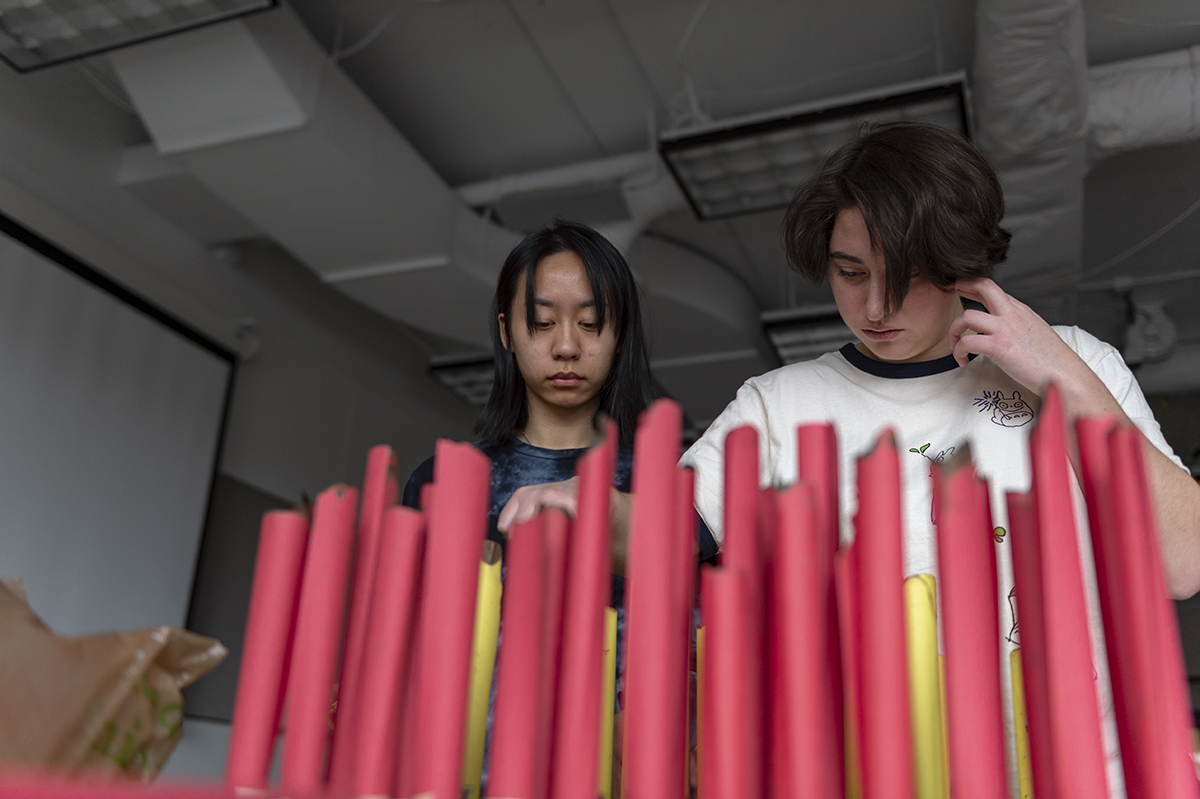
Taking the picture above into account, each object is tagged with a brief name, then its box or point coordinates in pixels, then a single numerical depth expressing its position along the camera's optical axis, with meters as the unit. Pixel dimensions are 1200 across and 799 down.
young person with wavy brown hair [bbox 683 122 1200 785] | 0.72
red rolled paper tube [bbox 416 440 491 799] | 0.37
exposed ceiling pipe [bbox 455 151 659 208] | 3.43
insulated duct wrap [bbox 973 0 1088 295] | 2.39
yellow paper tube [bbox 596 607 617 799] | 0.44
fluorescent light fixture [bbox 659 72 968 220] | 2.44
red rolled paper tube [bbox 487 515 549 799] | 0.36
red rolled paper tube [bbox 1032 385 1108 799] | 0.34
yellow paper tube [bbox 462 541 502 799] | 0.46
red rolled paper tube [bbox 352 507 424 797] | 0.39
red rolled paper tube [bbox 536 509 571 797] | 0.40
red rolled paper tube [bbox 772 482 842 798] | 0.35
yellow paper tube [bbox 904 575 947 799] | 0.40
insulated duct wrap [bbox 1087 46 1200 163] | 2.78
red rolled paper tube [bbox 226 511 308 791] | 0.42
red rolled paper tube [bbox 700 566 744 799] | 0.36
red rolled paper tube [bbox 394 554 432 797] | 0.39
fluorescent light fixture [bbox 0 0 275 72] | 2.26
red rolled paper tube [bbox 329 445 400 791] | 0.42
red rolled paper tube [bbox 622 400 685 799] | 0.36
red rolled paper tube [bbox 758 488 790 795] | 0.37
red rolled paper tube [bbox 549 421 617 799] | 0.37
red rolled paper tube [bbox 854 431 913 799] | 0.35
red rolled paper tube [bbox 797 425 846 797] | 0.38
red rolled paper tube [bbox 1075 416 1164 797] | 0.35
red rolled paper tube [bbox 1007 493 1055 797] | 0.37
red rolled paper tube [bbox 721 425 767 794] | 0.38
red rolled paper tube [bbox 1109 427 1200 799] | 0.35
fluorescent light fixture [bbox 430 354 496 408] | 4.40
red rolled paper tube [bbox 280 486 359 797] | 0.40
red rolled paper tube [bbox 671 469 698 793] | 0.39
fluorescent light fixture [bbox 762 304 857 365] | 3.68
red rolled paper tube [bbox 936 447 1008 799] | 0.35
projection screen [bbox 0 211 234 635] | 2.84
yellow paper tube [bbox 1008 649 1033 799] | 0.48
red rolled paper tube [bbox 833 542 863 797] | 0.37
